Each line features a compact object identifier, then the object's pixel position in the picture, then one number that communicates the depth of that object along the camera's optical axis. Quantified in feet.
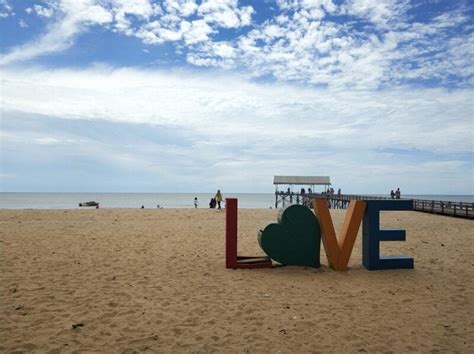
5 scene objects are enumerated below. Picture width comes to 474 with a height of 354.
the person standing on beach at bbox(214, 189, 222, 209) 93.56
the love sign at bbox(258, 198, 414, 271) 28.14
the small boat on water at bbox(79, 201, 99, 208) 161.21
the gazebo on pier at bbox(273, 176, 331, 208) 195.31
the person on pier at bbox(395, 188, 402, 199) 130.23
